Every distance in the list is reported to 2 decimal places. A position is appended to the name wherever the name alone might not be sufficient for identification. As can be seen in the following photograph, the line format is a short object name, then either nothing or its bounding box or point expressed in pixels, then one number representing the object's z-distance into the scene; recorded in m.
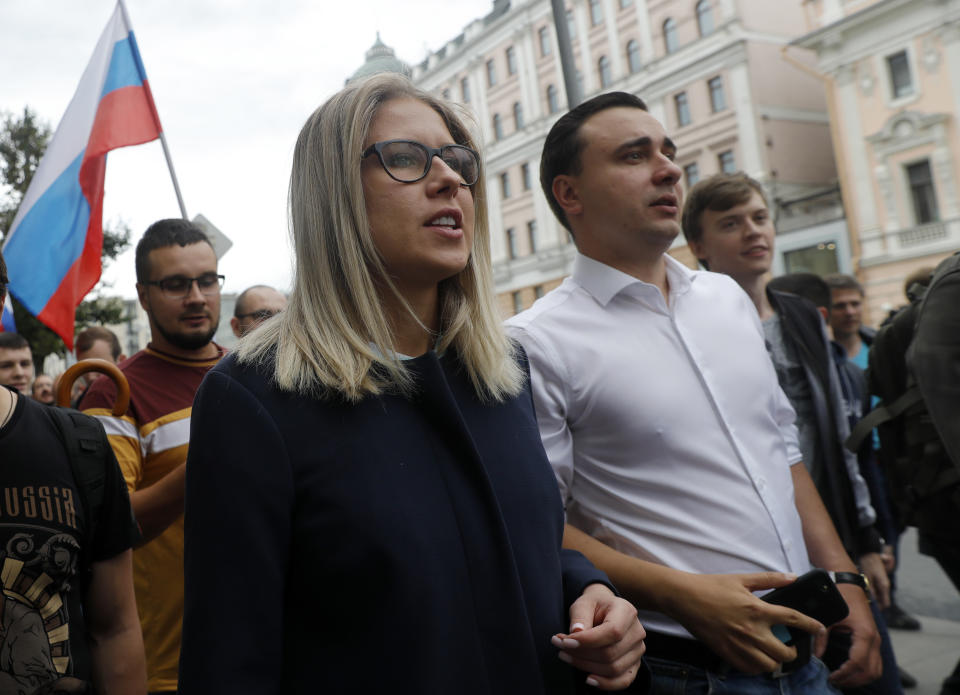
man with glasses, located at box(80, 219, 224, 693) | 2.76
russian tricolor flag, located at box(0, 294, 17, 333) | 6.33
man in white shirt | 2.00
